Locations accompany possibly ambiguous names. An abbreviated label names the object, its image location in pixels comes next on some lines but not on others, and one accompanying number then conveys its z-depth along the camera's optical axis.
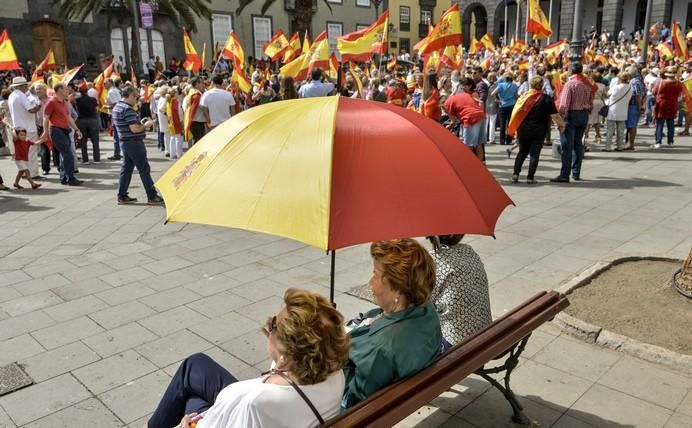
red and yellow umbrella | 2.14
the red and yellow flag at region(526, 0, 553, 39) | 15.06
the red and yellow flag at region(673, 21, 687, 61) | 17.84
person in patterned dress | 3.06
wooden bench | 2.28
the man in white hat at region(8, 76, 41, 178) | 10.42
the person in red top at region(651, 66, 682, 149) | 12.38
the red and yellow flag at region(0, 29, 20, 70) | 13.15
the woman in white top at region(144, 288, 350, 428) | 2.03
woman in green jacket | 2.48
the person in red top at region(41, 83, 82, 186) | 10.07
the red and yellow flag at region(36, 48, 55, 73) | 15.87
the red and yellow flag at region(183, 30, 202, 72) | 17.16
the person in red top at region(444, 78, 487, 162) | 9.58
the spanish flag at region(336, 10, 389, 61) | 14.02
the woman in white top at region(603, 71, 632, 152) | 11.79
